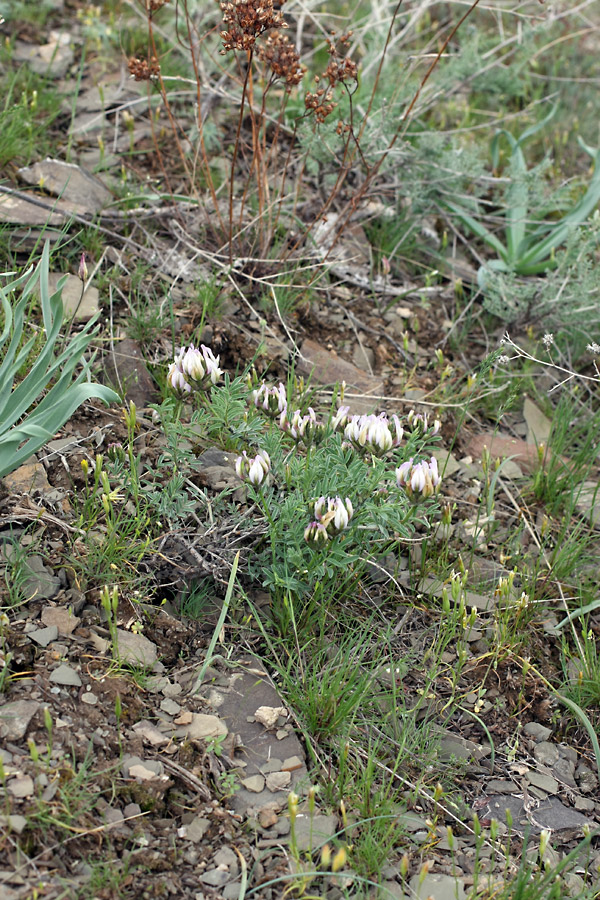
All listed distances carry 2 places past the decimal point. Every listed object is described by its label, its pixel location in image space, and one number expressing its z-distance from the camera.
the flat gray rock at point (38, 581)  2.32
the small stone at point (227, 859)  1.95
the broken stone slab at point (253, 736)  2.12
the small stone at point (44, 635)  2.21
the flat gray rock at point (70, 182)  3.54
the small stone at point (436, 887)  2.00
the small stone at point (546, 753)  2.48
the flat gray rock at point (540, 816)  2.28
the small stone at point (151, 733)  2.12
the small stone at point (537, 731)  2.54
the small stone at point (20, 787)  1.85
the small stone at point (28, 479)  2.58
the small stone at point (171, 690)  2.26
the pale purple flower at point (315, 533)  2.22
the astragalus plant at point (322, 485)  2.31
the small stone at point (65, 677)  2.13
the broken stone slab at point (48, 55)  4.25
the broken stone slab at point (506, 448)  3.43
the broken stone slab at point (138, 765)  2.02
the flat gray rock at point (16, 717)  1.96
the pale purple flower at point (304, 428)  2.44
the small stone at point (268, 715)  2.28
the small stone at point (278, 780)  2.14
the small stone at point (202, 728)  2.17
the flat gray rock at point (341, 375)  3.40
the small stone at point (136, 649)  2.28
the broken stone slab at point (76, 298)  3.20
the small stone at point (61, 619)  2.28
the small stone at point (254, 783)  2.13
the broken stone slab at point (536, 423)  3.59
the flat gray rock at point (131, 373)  3.09
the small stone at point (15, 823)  1.79
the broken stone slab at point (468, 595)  2.76
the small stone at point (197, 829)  1.98
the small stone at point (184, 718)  2.19
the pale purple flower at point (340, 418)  2.50
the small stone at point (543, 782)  2.39
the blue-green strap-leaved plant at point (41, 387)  2.23
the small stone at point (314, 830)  2.02
